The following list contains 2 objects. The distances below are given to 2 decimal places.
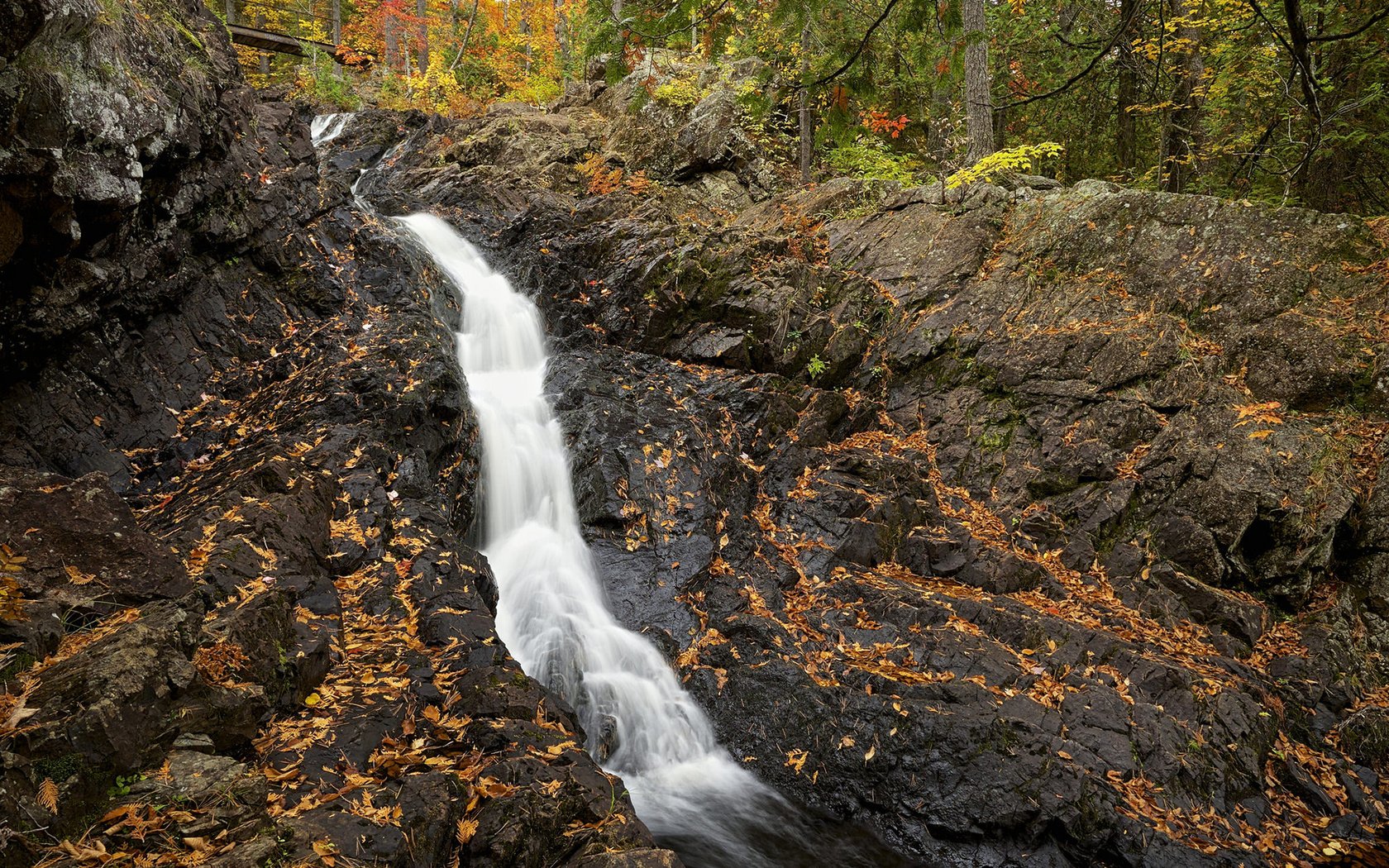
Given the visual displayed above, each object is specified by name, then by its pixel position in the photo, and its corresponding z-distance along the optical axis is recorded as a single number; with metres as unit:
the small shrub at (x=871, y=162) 14.44
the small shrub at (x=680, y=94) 15.31
